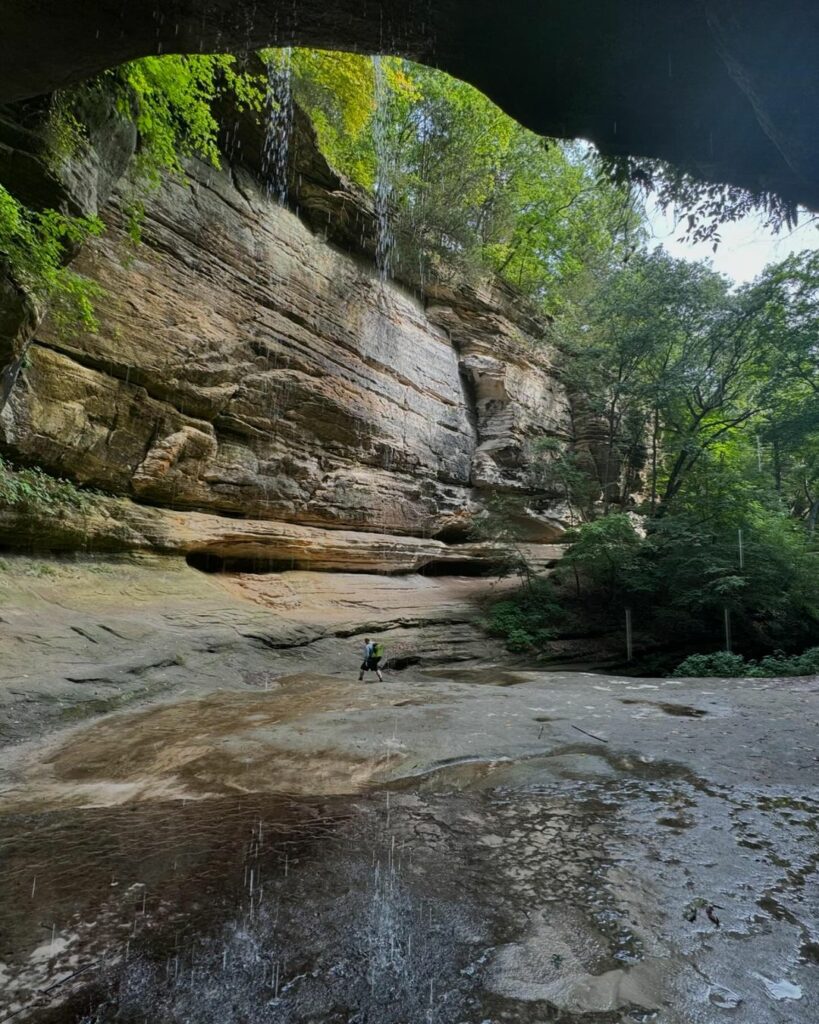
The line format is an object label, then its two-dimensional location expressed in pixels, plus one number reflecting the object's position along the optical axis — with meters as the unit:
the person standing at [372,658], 10.53
